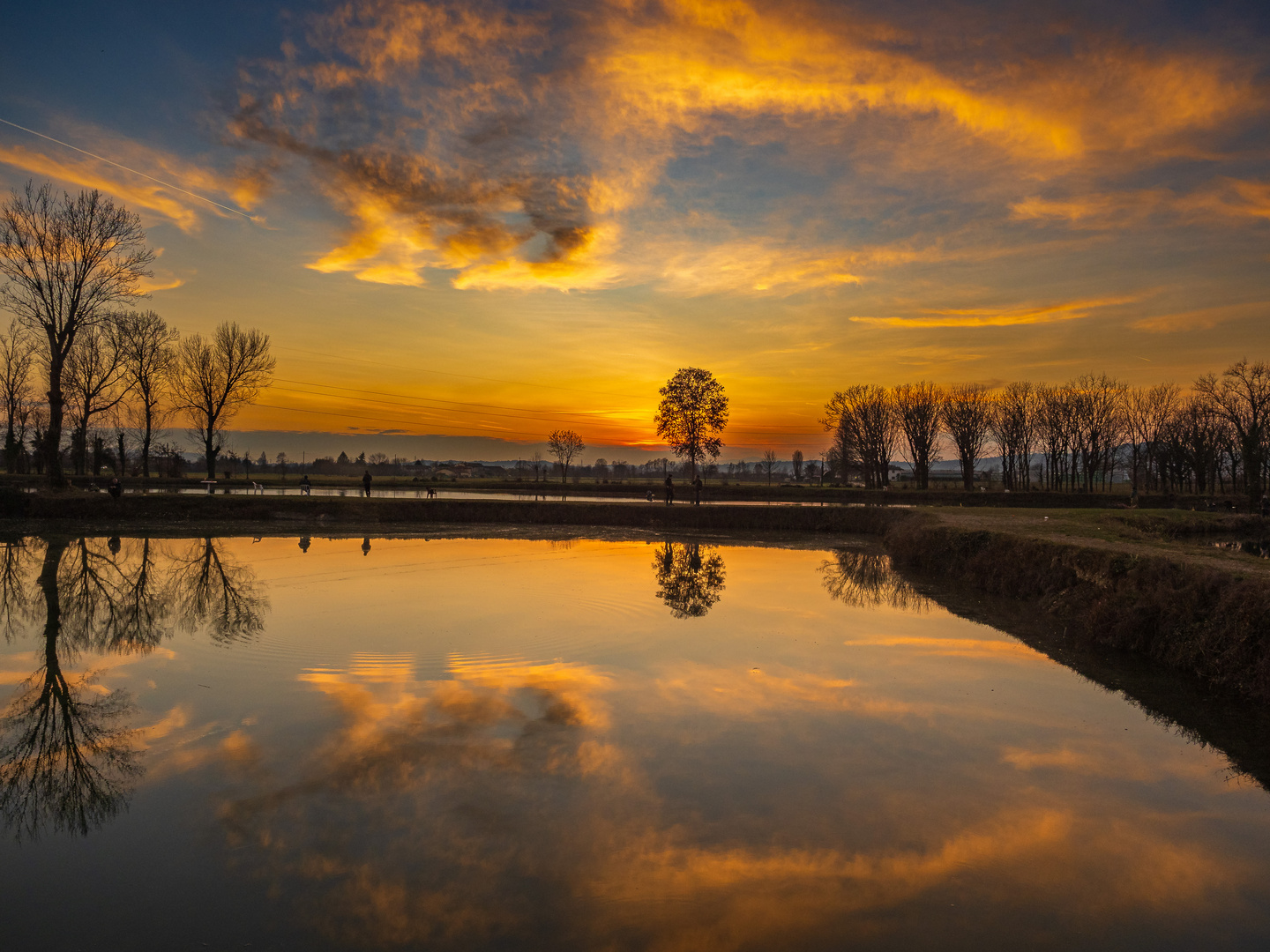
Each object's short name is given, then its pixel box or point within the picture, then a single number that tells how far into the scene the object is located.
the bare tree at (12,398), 70.44
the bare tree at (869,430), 78.19
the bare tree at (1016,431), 81.88
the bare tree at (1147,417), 82.06
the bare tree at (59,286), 38.12
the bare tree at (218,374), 62.91
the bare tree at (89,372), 58.38
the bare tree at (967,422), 79.69
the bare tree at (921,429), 78.00
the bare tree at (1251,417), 57.50
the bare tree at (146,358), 62.09
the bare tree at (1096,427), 78.31
